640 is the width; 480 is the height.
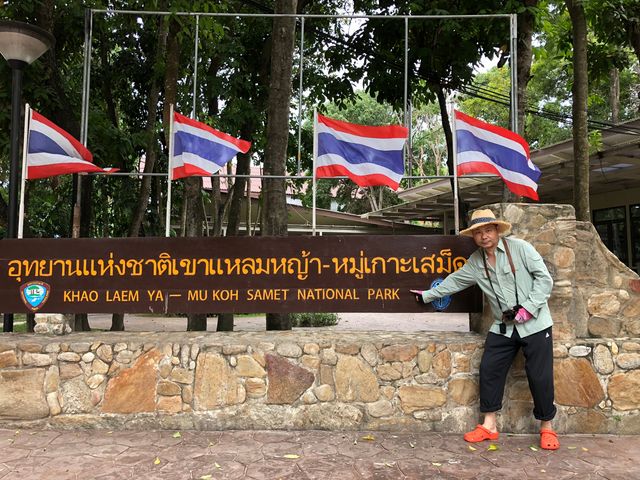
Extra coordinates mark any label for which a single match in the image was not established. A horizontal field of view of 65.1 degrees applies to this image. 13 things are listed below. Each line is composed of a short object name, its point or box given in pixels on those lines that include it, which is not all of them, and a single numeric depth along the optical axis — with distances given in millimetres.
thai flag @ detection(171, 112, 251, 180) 5102
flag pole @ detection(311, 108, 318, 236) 5004
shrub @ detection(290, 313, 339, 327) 12102
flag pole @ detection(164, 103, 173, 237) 4702
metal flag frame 5578
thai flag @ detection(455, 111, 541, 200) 5133
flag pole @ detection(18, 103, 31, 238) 4871
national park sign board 4605
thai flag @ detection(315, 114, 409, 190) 5133
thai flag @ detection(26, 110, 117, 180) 5094
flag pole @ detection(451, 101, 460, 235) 4718
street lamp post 5023
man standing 3885
